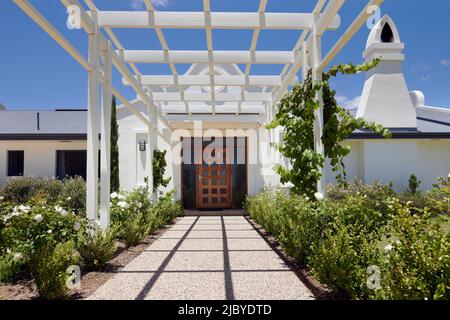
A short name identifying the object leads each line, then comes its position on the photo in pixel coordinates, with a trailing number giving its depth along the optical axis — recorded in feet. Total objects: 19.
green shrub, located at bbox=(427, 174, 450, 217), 7.86
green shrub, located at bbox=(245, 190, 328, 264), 13.32
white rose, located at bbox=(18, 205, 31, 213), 11.73
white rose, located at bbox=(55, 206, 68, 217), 12.86
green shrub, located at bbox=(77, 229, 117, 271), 14.43
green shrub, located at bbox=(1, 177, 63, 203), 36.05
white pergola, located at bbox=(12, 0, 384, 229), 14.14
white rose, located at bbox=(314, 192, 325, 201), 13.80
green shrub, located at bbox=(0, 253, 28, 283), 11.80
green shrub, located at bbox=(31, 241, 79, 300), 10.32
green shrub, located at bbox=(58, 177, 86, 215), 33.19
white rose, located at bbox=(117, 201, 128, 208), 19.97
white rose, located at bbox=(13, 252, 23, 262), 11.21
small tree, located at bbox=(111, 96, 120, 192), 31.53
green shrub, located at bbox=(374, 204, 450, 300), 7.45
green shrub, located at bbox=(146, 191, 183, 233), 24.62
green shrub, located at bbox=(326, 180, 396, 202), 34.38
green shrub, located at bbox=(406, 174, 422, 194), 39.93
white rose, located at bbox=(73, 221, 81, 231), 13.00
